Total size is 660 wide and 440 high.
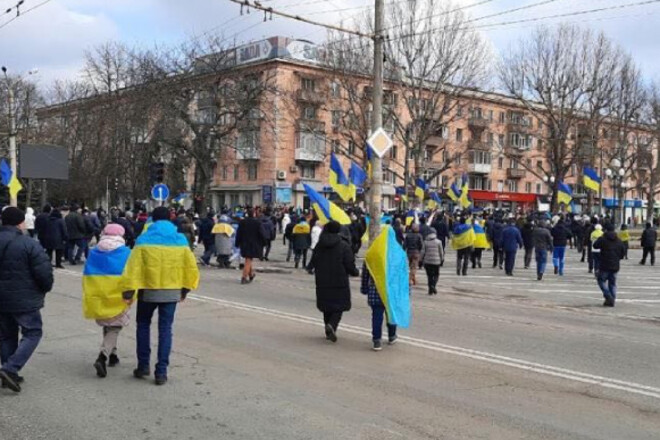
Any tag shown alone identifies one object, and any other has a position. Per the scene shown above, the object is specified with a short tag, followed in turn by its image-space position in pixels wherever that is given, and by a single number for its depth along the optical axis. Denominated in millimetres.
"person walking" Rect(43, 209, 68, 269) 18562
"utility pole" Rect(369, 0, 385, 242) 19203
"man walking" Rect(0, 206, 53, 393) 6164
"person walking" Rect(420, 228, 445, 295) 14656
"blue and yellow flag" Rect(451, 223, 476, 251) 20141
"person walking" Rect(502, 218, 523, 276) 19969
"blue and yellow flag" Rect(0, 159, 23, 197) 27312
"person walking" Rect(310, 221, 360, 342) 8922
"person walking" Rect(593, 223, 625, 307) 13859
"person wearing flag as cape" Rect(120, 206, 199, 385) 6527
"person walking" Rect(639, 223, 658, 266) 25594
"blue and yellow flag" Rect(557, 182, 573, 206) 31609
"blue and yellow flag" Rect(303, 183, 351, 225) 16562
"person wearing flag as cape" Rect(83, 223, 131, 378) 6875
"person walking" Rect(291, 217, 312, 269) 20906
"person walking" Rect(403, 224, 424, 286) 16094
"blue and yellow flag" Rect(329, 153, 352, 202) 22047
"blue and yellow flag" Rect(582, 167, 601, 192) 31109
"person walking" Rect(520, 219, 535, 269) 22469
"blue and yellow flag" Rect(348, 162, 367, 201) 23414
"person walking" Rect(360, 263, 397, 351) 8508
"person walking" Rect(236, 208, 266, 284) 16109
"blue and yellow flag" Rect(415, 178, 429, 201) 35812
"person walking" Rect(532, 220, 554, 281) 19141
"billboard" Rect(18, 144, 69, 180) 35438
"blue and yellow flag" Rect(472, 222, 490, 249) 21750
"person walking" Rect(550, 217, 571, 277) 20375
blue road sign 25297
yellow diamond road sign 18012
